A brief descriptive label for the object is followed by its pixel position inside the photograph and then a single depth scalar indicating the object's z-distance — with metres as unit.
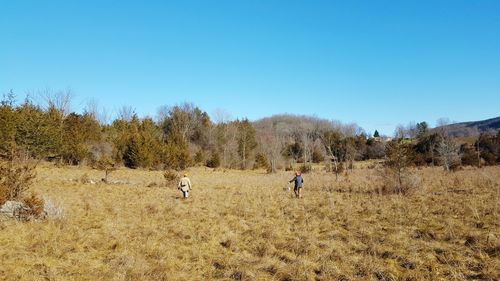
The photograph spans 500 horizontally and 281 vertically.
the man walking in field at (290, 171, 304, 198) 18.81
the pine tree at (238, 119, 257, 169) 58.58
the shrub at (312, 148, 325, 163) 65.62
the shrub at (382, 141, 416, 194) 18.09
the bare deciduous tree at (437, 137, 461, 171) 32.94
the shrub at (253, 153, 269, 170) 56.19
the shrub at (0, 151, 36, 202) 12.33
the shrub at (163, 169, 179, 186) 24.32
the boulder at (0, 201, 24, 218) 11.03
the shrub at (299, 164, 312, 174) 41.98
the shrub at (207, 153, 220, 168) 51.89
